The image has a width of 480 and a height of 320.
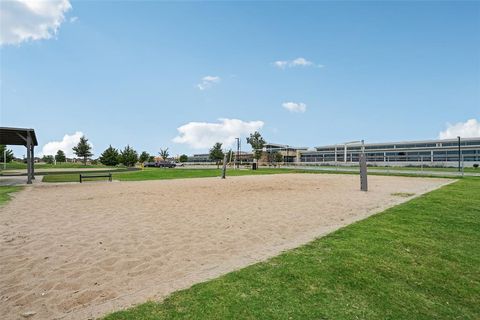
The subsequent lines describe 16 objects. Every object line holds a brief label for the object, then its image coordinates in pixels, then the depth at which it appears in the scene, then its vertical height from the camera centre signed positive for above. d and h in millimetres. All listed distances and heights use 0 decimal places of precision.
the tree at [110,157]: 68738 +904
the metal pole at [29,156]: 21109 +393
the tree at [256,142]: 65125 +4028
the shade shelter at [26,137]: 20594 +1998
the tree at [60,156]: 96812 +1707
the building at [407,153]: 77438 +1809
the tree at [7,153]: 55734 +1820
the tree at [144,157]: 83125 +969
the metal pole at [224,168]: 27378 -819
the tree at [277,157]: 89312 +684
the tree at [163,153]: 90750 +2292
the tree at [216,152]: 74188 +2035
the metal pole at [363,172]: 15861 -784
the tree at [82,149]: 74188 +3123
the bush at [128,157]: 66562 +805
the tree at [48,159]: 104844 +809
